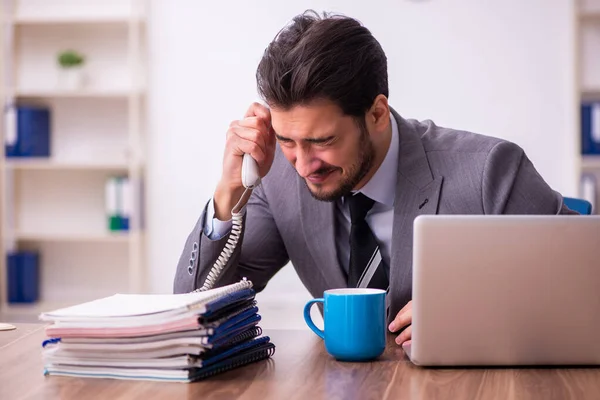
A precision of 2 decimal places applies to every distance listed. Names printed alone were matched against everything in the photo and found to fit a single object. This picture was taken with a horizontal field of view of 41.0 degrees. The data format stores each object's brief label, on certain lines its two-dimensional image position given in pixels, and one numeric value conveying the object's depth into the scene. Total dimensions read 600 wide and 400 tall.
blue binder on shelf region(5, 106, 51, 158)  4.46
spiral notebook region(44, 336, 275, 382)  1.18
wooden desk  1.10
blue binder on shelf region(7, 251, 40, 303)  4.53
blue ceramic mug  1.28
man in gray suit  1.79
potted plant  4.42
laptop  1.19
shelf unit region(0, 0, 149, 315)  4.52
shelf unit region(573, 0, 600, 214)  4.07
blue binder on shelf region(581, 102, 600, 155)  4.06
